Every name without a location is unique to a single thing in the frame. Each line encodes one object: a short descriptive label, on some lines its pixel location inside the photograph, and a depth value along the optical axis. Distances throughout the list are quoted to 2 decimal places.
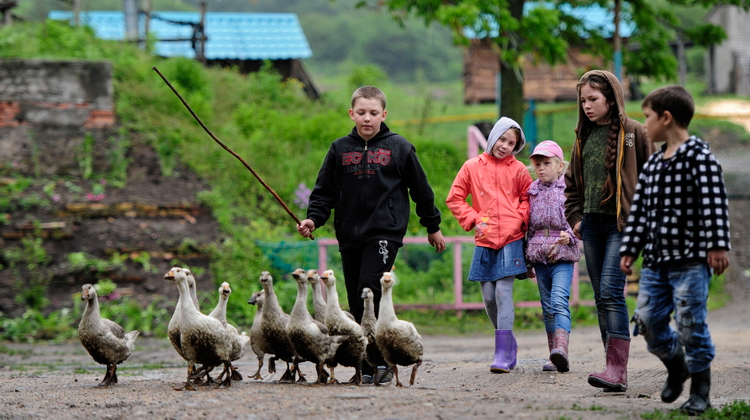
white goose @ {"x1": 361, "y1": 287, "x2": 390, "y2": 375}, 10.77
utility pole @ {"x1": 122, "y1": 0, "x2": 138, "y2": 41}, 41.81
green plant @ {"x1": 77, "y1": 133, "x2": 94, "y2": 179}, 27.31
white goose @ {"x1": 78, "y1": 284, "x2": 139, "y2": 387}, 11.16
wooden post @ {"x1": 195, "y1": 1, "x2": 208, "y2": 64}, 43.78
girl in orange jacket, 12.37
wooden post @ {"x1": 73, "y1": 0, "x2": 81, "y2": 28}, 39.67
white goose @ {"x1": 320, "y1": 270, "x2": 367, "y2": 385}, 10.51
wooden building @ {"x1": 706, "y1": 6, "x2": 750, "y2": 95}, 68.75
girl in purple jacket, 12.21
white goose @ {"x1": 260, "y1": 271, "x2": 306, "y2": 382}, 10.78
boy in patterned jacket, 8.26
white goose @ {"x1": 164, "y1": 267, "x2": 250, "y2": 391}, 10.27
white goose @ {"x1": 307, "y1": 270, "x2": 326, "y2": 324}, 10.95
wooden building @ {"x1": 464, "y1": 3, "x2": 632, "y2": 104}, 53.94
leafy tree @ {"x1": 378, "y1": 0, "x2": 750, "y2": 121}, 25.73
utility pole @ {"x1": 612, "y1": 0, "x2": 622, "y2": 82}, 28.58
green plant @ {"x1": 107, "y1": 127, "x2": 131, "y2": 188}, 27.19
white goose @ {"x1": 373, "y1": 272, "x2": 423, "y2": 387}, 10.34
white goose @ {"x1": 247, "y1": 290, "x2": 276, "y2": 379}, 11.21
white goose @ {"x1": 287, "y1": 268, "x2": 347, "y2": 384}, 10.37
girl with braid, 10.41
